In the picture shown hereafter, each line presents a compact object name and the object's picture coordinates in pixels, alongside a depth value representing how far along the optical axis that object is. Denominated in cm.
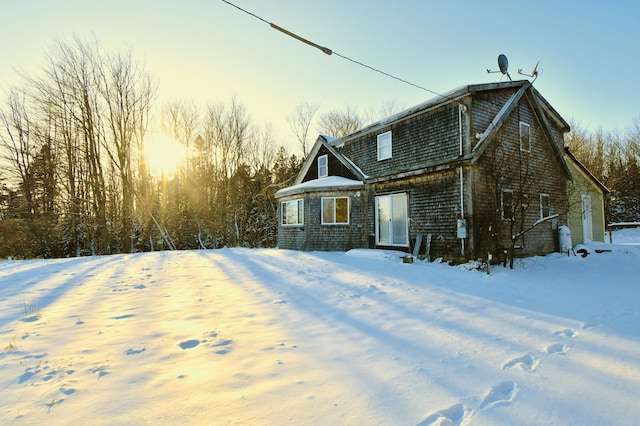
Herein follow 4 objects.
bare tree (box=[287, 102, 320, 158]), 2984
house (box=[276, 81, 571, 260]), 996
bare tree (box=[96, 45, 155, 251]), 1839
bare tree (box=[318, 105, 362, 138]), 3050
